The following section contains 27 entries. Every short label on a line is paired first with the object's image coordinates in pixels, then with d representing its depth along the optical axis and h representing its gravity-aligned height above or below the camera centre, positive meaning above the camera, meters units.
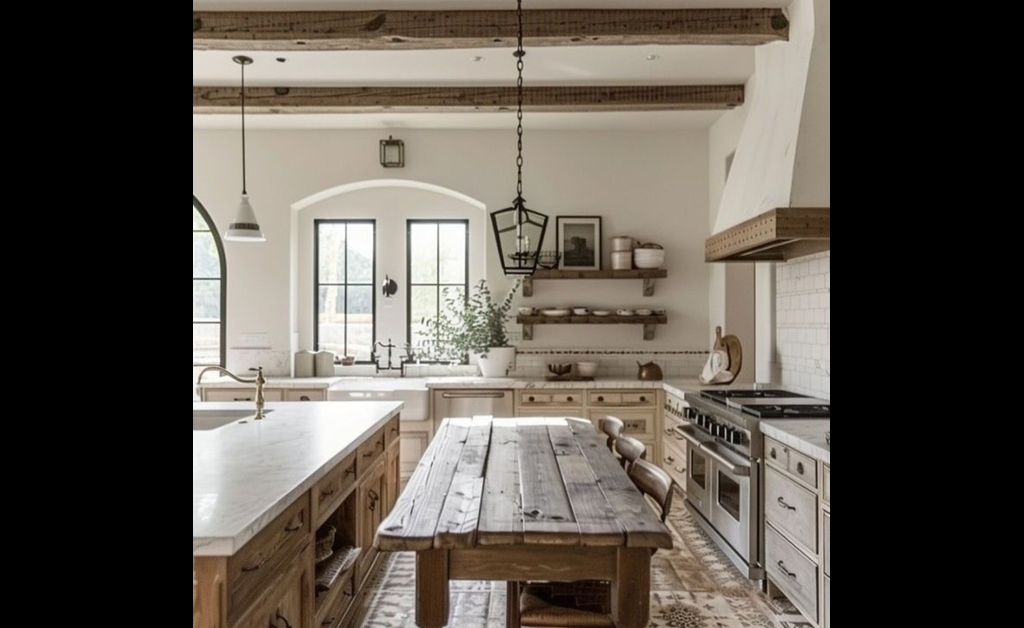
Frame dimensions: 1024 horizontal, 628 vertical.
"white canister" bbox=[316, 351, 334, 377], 6.22 -0.40
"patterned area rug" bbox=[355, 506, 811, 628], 3.18 -1.39
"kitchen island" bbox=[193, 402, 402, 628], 1.65 -0.59
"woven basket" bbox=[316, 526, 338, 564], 2.61 -0.87
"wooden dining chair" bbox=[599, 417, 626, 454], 3.60 -0.58
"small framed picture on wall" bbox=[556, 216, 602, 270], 6.13 +0.70
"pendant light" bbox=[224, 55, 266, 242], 4.59 +0.64
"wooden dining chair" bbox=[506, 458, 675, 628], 2.15 -0.95
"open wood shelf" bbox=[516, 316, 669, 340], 5.95 +0.00
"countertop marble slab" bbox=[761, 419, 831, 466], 2.77 -0.50
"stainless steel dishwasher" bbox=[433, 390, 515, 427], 5.59 -0.68
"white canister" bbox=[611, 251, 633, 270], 5.97 +0.52
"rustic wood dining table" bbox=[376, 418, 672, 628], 1.89 -0.59
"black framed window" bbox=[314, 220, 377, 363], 6.53 +0.31
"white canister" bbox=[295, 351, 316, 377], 6.16 -0.40
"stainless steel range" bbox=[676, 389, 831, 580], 3.45 -0.77
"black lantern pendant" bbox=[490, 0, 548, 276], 3.27 +0.40
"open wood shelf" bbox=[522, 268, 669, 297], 5.91 +0.40
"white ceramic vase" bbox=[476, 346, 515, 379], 5.92 -0.37
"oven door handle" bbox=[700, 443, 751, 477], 3.46 -0.75
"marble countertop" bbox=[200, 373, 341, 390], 5.65 -0.53
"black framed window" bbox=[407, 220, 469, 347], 6.52 +0.55
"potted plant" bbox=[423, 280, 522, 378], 5.95 -0.11
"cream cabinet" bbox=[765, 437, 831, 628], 2.80 -0.92
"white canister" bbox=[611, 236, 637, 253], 5.98 +0.67
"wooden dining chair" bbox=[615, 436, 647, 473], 3.05 -0.59
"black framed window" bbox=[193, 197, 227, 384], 6.34 +0.23
